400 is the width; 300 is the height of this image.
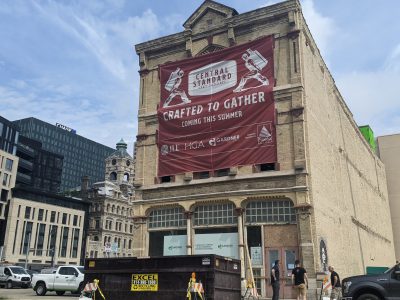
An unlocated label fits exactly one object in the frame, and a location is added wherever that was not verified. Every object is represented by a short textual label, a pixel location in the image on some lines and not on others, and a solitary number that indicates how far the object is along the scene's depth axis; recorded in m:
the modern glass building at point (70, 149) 163.38
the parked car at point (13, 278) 35.53
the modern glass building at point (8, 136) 87.31
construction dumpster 15.12
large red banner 28.00
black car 13.48
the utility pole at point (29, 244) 81.39
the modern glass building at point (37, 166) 101.25
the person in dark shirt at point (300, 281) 18.00
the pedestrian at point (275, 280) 18.58
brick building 25.91
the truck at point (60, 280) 26.84
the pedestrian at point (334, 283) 20.92
